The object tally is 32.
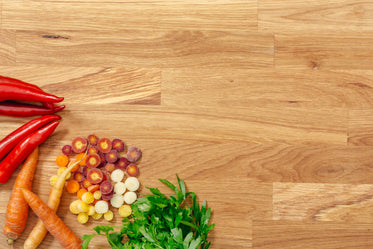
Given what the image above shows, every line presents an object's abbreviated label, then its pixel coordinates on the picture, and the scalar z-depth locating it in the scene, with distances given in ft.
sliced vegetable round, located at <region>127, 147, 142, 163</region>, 4.34
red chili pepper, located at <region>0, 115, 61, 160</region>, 4.22
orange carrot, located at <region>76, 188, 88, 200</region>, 4.27
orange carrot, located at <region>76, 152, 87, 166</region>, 4.33
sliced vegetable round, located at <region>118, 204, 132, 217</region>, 4.31
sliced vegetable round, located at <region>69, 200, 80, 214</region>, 4.27
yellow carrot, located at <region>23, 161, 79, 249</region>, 4.23
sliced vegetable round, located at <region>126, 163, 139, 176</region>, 4.33
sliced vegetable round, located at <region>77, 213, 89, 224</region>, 4.28
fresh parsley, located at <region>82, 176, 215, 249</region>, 4.03
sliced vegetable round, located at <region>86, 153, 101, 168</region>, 4.30
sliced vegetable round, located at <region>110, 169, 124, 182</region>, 4.33
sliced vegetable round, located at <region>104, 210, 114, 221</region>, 4.32
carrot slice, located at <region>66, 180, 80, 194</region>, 4.32
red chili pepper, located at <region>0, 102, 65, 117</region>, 4.27
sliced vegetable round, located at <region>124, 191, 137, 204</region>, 4.31
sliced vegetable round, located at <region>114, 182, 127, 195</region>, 4.32
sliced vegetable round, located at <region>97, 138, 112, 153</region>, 4.33
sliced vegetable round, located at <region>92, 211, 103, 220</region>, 4.31
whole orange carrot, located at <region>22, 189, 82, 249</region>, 4.14
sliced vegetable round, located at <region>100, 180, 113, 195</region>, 4.26
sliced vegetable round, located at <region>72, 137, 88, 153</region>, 4.33
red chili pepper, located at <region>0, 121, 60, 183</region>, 4.20
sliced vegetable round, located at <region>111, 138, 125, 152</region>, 4.33
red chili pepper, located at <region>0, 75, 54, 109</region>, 4.25
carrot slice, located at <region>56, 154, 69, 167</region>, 4.32
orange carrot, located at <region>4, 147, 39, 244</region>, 4.21
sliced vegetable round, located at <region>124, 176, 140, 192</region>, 4.31
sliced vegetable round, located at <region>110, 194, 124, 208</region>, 4.32
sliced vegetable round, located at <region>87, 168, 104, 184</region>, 4.27
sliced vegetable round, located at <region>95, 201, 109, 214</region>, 4.25
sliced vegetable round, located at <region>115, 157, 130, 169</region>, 4.35
